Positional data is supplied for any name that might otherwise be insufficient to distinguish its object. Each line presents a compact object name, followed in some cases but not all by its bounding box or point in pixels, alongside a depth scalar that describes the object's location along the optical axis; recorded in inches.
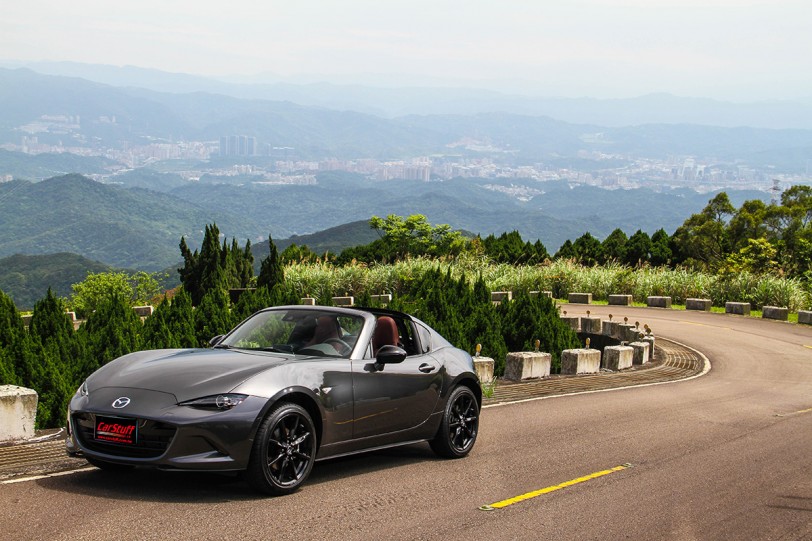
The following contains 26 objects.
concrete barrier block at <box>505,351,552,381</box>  708.0
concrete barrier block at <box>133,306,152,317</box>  1125.6
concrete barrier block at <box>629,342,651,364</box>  893.8
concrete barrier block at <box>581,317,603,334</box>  1048.4
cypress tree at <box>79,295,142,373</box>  539.4
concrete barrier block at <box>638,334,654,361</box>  938.7
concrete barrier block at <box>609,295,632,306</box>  1556.3
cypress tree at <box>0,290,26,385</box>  464.0
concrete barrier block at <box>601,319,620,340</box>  1047.9
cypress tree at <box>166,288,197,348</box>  605.6
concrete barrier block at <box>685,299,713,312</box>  1505.9
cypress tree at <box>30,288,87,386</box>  510.8
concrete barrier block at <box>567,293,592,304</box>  1555.1
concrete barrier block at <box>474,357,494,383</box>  641.2
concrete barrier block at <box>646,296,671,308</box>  1549.0
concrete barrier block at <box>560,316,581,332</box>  1054.6
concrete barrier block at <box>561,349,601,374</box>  774.5
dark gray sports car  299.6
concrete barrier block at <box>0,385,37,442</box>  387.5
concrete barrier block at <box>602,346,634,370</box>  837.4
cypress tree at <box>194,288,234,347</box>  653.3
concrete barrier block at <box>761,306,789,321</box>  1379.2
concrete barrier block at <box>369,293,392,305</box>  1162.2
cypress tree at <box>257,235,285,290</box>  1138.0
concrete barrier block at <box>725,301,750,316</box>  1467.8
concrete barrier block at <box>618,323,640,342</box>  992.6
